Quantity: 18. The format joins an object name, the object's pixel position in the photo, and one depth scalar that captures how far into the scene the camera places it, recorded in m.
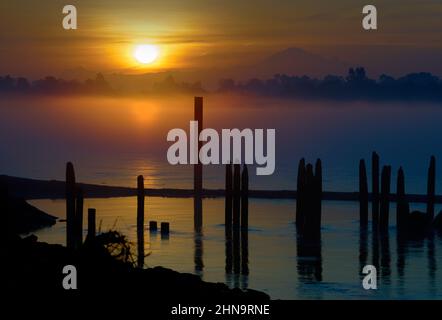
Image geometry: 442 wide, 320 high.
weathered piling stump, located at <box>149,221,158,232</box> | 43.22
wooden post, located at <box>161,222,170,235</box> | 42.59
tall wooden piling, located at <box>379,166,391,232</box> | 42.62
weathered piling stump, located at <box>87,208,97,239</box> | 32.92
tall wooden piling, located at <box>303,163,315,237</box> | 41.31
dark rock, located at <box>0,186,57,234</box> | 43.16
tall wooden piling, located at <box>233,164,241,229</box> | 41.78
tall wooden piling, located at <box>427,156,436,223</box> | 44.25
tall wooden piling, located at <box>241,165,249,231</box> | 40.97
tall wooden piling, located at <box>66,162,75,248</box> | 36.00
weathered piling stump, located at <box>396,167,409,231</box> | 43.00
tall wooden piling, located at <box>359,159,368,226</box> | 43.47
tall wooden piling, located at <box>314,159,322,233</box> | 41.06
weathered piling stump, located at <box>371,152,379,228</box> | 42.94
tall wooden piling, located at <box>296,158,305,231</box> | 42.25
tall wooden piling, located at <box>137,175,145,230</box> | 40.59
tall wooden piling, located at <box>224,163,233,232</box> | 41.94
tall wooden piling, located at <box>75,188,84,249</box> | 35.00
